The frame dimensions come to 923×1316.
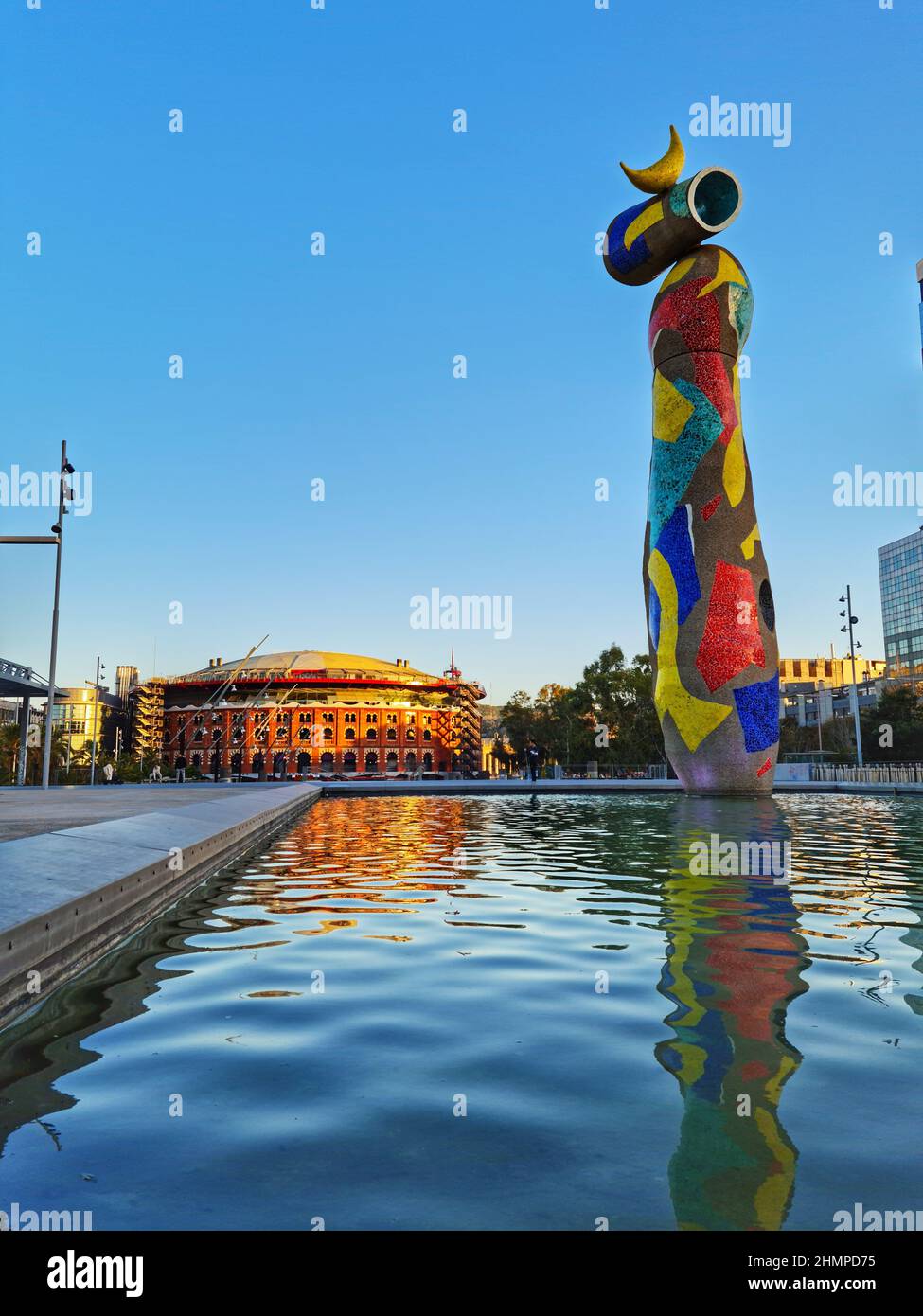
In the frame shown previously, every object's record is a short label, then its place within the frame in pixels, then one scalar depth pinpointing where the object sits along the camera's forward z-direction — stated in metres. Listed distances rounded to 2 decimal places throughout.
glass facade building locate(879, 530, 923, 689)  122.81
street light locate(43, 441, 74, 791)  30.02
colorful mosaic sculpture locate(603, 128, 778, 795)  28.38
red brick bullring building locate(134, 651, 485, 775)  121.31
